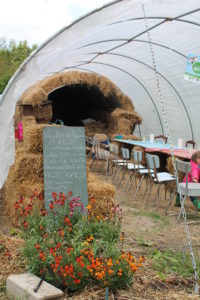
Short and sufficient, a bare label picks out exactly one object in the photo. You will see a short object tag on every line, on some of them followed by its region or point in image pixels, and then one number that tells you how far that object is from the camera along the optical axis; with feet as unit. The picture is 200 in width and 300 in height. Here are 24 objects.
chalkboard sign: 16.60
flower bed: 9.79
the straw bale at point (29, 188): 16.14
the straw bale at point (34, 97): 36.24
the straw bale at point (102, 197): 16.70
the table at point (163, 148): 25.29
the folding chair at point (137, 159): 25.76
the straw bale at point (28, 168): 16.55
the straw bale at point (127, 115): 41.14
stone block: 9.09
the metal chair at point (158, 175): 21.81
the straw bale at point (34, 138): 16.78
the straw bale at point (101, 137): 41.21
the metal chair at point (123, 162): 28.04
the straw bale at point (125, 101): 42.52
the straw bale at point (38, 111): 37.17
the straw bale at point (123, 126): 41.45
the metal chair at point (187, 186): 18.16
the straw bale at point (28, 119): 34.96
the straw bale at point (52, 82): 39.91
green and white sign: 22.98
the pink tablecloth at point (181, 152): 24.34
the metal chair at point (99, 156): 34.13
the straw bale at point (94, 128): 47.32
